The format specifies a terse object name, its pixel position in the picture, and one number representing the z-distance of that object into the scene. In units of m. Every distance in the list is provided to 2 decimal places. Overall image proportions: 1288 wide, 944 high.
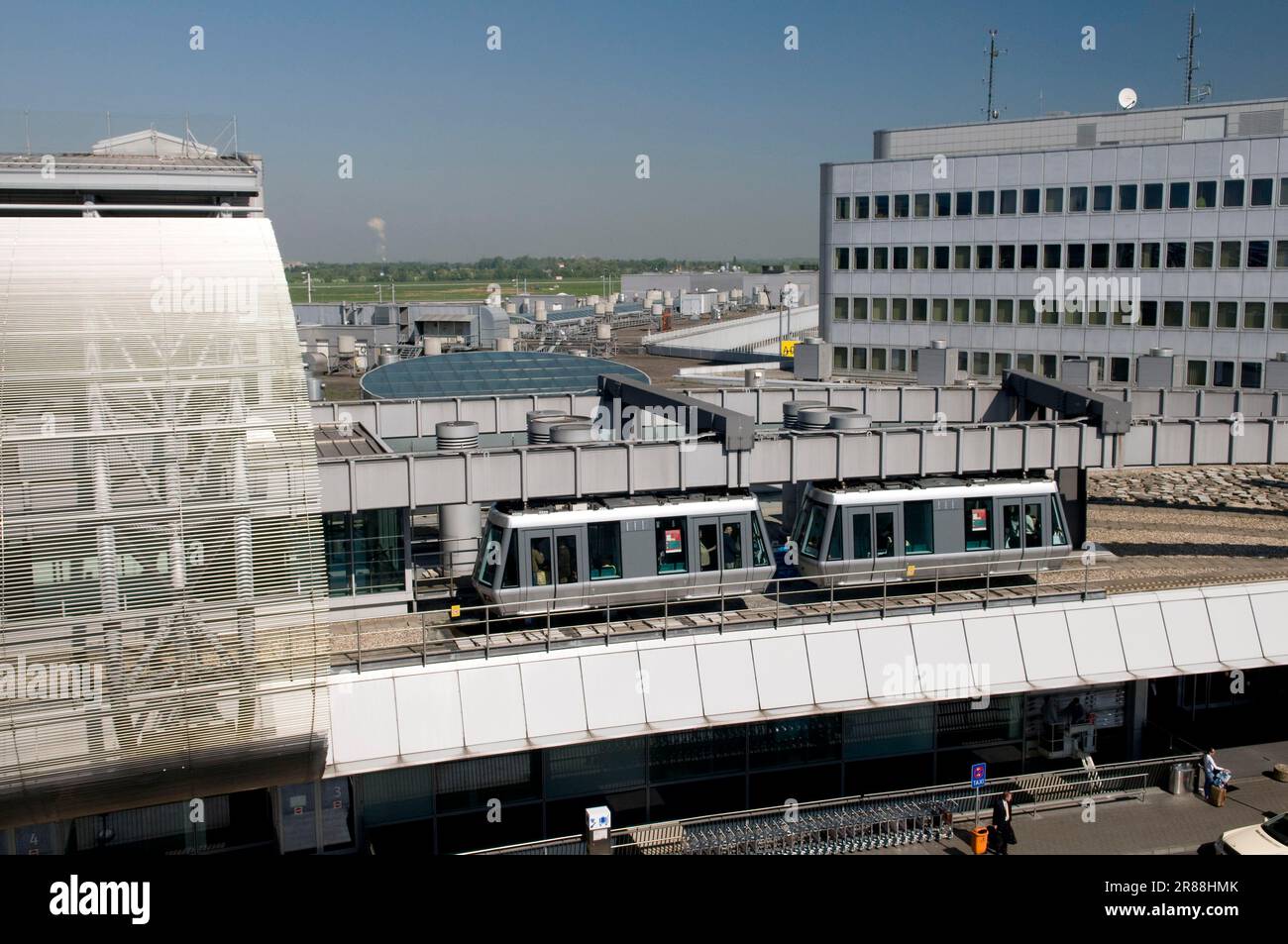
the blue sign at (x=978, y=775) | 19.77
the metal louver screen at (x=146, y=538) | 13.08
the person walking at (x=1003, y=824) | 18.70
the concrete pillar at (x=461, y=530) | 23.95
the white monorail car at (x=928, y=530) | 22.34
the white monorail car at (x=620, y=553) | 19.75
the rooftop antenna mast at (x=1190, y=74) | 60.56
